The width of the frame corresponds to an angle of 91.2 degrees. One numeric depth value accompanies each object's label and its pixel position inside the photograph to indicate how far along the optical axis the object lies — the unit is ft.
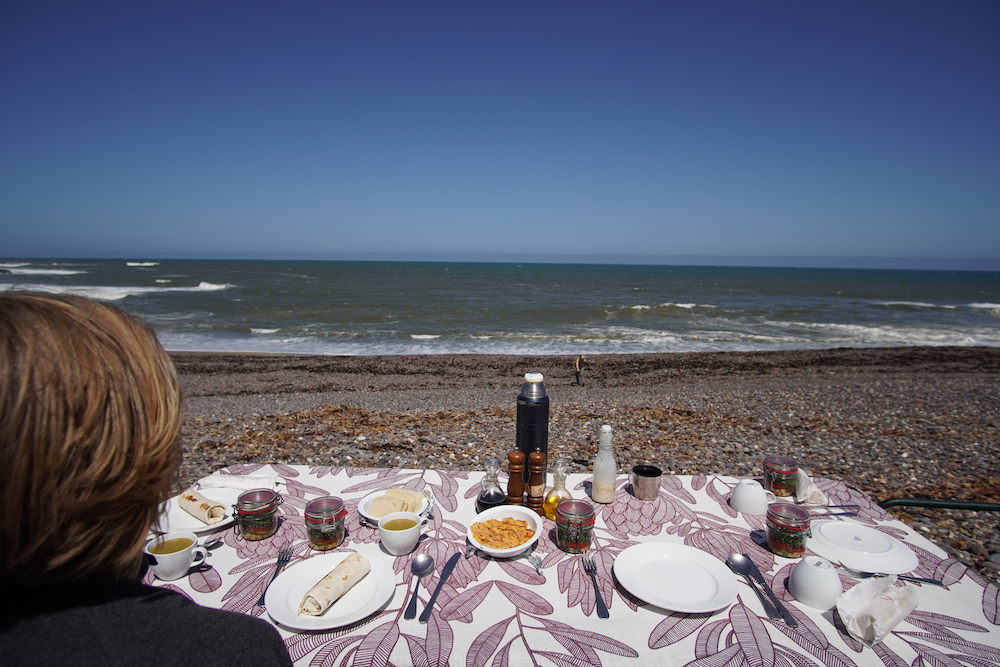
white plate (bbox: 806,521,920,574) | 5.79
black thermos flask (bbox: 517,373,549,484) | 7.11
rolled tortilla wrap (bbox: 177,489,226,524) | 6.63
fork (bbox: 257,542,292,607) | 5.75
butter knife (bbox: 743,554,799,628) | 4.84
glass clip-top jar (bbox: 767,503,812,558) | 5.95
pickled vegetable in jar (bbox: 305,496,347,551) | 6.09
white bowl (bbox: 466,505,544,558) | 5.85
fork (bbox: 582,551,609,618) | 5.03
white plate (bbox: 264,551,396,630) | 4.83
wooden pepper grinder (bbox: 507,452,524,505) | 6.98
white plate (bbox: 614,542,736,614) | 5.16
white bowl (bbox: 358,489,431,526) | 6.81
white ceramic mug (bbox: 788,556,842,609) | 5.04
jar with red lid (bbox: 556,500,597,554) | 6.06
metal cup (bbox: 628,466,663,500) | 7.50
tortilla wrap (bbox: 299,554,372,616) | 4.90
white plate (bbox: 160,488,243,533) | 6.50
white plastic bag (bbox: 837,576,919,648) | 4.57
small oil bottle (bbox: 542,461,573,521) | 6.96
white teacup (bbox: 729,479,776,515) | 7.20
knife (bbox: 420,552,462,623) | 4.93
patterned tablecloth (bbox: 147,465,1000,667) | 4.51
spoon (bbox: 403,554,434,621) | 5.60
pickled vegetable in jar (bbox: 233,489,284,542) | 6.28
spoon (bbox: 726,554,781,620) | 5.16
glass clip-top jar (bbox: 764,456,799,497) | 7.79
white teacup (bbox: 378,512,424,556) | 6.05
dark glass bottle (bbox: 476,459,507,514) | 7.16
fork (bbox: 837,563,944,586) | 5.50
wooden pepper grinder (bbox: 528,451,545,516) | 7.09
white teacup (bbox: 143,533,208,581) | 5.37
